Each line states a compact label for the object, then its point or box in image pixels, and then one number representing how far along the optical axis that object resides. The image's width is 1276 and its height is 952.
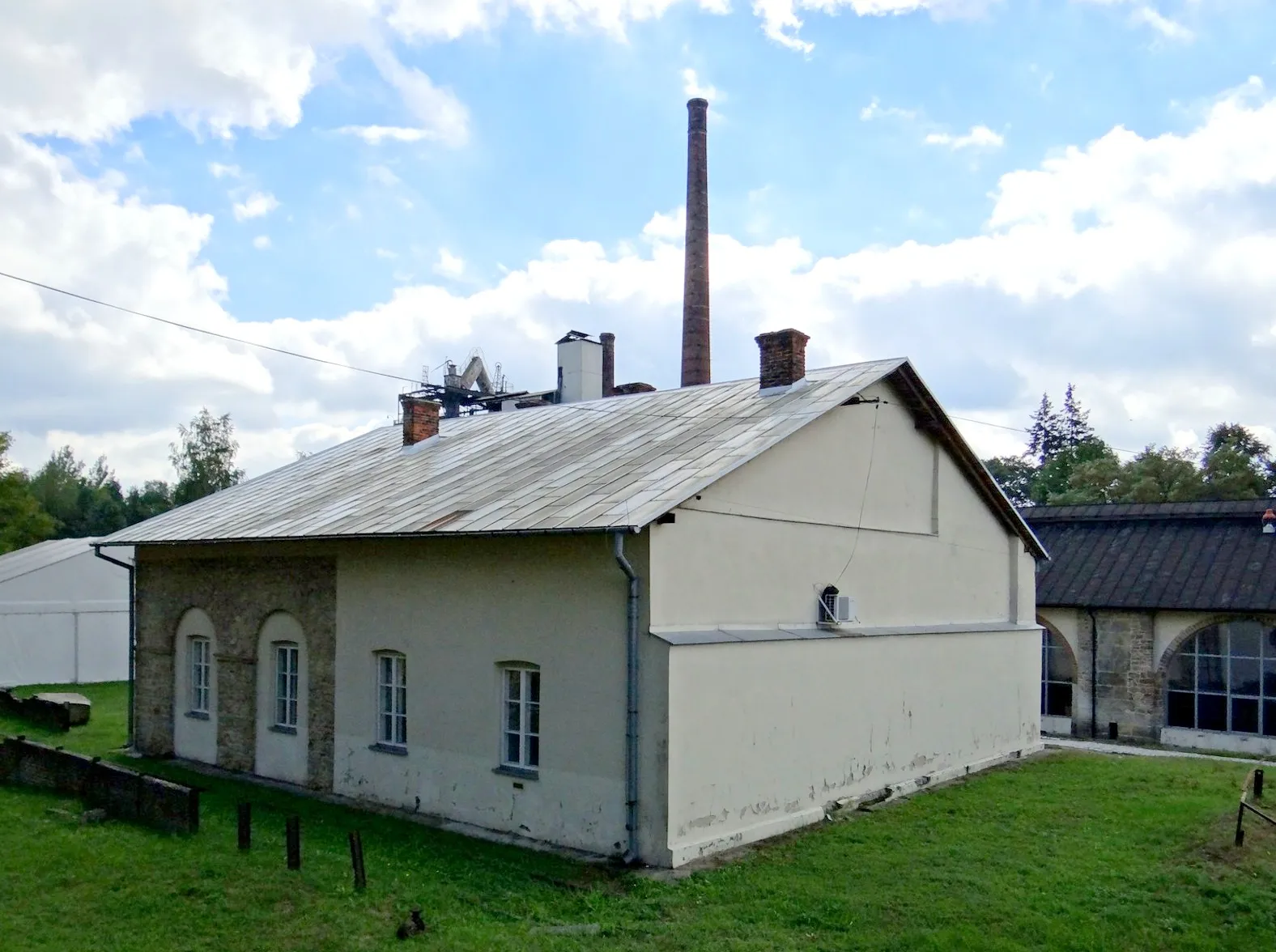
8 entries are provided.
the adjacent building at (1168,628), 21.95
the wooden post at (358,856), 10.12
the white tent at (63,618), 30.11
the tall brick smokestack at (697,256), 27.52
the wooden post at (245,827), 11.40
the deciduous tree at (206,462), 53.03
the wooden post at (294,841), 10.53
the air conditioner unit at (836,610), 13.99
